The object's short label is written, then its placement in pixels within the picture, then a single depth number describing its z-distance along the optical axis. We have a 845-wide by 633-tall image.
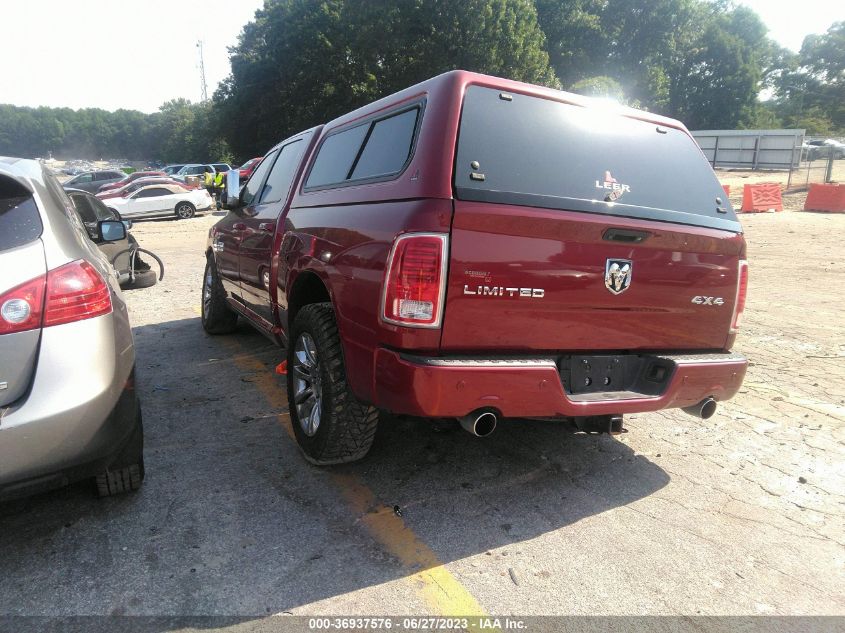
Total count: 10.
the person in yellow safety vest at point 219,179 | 26.35
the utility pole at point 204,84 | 73.12
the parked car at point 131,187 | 22.81
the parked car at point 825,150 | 35.10
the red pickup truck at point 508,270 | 2.62
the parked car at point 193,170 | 38.78
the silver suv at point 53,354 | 2.23
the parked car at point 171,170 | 43.23
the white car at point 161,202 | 22.21
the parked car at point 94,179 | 30.21
